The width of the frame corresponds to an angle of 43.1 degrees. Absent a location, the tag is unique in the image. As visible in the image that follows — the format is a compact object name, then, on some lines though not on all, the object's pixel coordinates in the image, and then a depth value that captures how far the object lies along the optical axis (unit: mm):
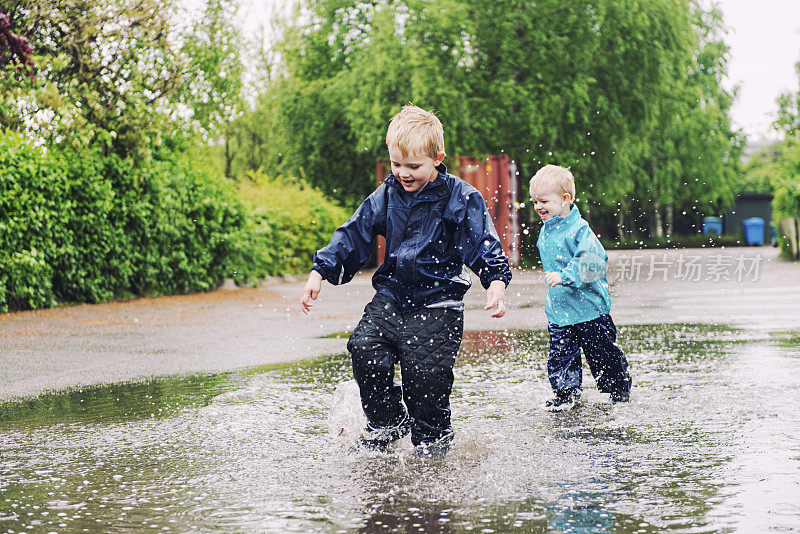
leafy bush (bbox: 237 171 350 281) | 19094
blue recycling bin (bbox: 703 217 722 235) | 55312
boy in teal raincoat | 5652
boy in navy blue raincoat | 4438
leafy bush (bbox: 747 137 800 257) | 23734
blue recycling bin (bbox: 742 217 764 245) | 48125
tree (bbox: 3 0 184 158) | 14930
